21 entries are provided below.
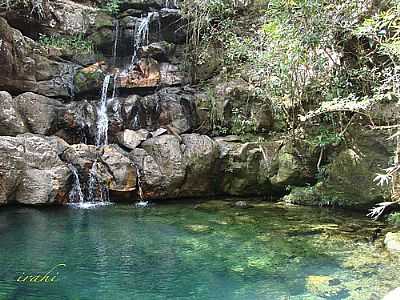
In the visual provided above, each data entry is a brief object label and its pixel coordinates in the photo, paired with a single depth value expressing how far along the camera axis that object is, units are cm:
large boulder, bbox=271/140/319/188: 848
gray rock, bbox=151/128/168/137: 919
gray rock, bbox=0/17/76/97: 928
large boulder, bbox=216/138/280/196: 888
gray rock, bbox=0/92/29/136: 855
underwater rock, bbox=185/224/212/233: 641
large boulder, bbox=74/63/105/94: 1030
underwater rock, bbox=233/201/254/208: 810
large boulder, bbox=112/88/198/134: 989
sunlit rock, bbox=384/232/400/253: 524
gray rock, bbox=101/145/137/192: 840
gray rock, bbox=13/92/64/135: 901
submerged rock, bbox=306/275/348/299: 405
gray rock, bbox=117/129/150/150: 907
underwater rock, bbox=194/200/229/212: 794
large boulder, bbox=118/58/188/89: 1072
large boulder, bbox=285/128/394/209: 721
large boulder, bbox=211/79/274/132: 944
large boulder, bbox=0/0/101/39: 1067
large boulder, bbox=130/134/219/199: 860
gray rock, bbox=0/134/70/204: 760
